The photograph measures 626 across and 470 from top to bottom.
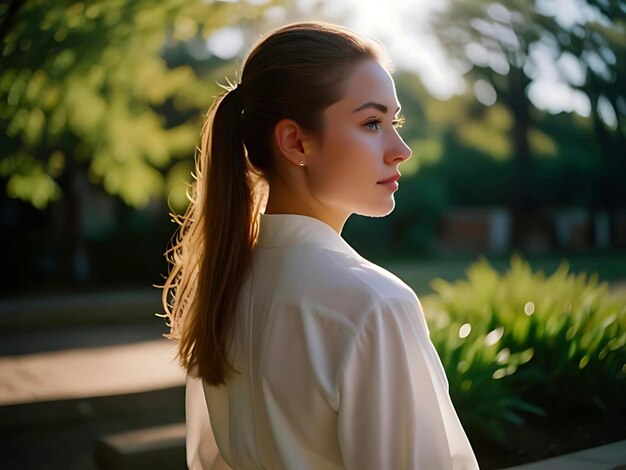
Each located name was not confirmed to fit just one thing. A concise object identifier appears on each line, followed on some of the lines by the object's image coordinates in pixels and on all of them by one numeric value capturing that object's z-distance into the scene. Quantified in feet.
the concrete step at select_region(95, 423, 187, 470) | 12.79
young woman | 4.24
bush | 12.64
